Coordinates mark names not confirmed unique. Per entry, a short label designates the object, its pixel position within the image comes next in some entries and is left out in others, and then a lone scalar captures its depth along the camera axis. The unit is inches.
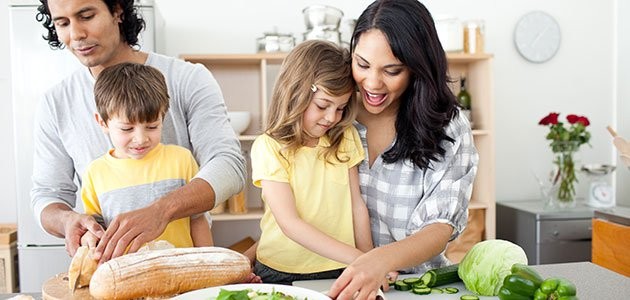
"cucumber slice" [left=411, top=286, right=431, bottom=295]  50.8
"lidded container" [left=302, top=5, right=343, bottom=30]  133.3
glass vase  143.6
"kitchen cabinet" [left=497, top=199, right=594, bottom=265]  137.6
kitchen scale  143.4
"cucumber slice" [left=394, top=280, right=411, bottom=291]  52.4
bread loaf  43.1
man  59.9
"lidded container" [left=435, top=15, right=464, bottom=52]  140.9
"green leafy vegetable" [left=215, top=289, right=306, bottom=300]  39.8
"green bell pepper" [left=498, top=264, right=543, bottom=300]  45.7
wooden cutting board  44.1
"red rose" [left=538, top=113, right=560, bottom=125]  141.8
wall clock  159.5
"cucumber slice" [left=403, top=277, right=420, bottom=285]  52.7
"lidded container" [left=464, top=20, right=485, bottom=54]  144.3
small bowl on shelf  136.3
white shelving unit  144.0
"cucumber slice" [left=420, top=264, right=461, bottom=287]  52.5
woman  57.5
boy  58.0
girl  61.4
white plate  43.7
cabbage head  51.0
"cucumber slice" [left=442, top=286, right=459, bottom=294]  51.7
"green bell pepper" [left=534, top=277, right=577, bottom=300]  43.7
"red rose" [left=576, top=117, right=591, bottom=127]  141.0
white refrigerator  115.8
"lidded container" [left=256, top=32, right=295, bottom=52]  136.3
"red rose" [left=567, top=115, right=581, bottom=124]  142.7
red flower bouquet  142.0
